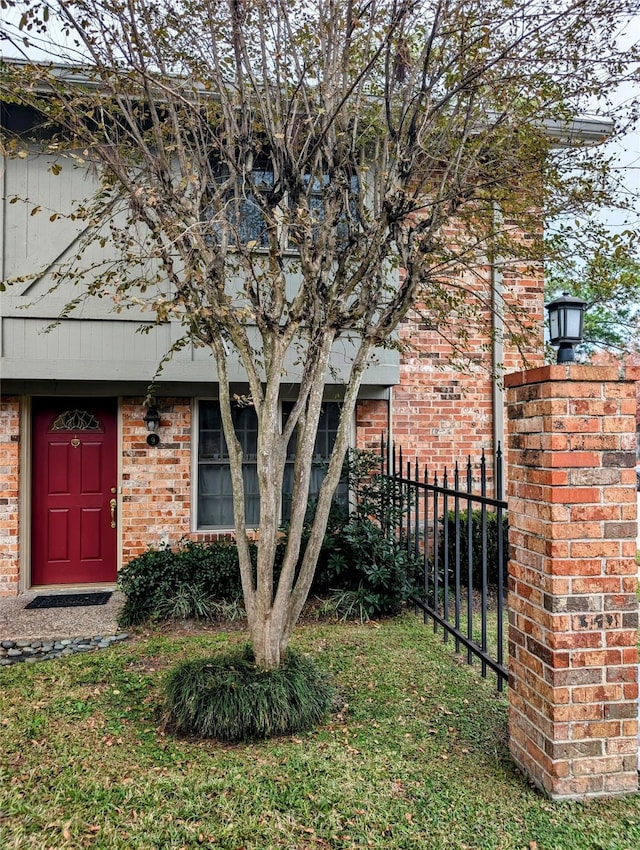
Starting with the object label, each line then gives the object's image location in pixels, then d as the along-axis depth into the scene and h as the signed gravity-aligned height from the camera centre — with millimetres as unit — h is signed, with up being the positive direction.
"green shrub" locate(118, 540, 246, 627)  5016 -1411
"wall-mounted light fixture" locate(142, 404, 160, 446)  5973 +193
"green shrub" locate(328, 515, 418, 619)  4914 -1234
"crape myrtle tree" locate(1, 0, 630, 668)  3357 +2057
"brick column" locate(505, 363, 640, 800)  2307 -662
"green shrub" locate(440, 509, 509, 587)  5754 -1182
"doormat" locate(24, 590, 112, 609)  5480 -1720
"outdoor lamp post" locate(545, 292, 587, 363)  2980 +685
